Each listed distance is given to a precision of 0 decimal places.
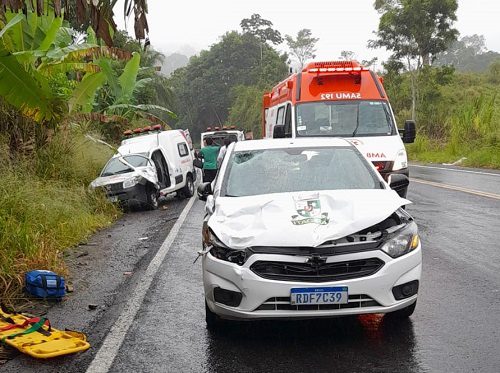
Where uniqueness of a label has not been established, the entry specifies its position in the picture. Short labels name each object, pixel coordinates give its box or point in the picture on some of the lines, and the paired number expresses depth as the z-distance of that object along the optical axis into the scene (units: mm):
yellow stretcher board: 4625
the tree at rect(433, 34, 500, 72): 93938
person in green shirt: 15914
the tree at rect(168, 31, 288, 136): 77562
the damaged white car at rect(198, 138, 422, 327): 4539
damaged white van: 14742
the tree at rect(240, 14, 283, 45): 78625
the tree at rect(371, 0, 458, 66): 33031
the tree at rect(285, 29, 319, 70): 83312
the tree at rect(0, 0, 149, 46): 3631
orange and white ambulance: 11492
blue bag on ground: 6371
